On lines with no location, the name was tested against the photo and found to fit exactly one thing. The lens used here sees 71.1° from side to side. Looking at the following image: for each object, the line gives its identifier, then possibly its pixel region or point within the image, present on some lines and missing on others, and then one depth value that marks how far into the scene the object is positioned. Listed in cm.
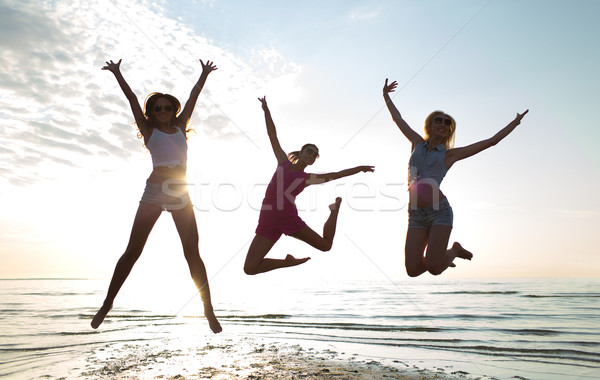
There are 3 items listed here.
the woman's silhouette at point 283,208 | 679
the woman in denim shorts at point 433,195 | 603
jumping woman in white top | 491
